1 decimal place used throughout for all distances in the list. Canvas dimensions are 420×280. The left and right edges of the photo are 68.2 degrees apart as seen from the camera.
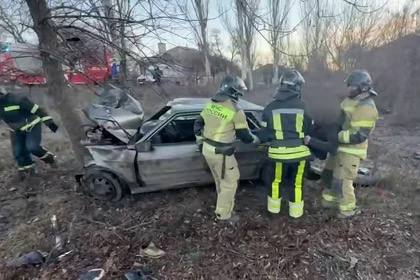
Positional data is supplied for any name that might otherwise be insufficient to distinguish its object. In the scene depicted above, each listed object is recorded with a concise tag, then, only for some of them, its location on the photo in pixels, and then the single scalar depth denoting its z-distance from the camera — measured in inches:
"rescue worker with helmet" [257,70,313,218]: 122.7
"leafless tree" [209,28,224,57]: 835.7
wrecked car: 149.6
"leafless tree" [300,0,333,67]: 386.9
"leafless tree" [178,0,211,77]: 621.9
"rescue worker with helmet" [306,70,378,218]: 120.5
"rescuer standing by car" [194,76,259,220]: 124.6
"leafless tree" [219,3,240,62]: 841.8
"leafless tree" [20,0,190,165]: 162.7
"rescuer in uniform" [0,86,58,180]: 186.9
